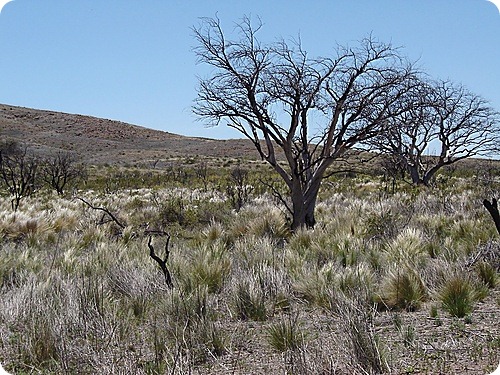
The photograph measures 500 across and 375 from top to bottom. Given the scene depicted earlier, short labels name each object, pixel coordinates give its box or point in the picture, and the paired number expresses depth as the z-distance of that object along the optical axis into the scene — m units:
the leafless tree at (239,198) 18.95
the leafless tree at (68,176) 30.88
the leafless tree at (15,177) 23.50
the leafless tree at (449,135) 32.72
